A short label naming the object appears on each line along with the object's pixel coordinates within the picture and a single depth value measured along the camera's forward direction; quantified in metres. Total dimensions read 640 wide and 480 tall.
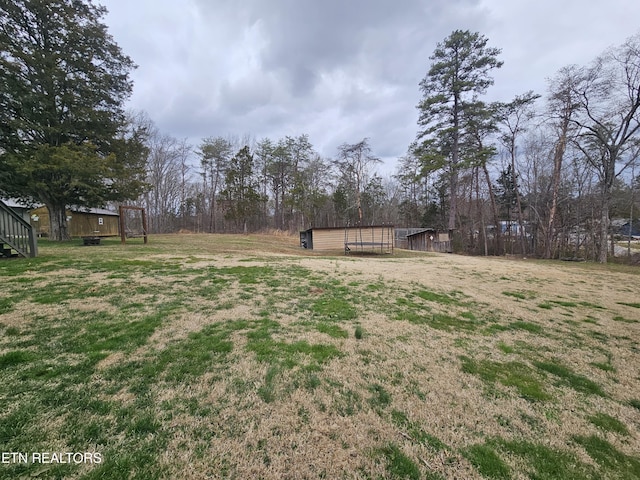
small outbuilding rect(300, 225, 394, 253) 18.38
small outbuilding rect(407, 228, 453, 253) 21.61
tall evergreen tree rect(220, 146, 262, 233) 29.30
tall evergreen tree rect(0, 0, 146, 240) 11.05
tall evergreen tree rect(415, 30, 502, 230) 18.33
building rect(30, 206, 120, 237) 20.08
